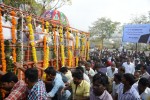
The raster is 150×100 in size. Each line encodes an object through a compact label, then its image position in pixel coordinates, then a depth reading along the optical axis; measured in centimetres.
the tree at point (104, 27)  2240
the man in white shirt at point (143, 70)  374
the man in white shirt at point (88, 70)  375
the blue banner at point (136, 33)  757
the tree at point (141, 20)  1779
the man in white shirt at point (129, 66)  485
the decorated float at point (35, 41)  295
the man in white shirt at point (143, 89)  239
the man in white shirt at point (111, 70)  401
